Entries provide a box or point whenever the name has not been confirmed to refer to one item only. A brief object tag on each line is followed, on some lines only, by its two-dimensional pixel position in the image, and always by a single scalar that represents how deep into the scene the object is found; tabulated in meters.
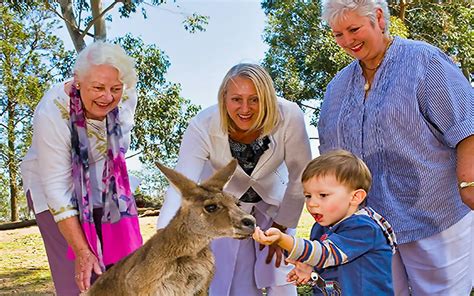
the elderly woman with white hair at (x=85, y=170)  3.34
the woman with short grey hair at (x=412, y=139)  2.89
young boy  2.32
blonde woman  3.44
